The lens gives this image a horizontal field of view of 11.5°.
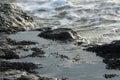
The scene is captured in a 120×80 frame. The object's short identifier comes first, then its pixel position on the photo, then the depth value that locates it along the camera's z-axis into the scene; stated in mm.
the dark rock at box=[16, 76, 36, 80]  11199
